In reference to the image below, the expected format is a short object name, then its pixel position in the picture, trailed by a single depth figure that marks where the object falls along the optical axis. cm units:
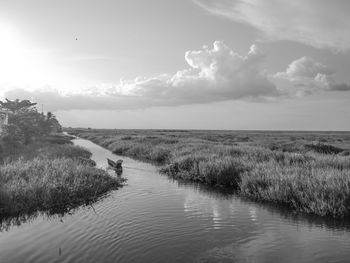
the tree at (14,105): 3524
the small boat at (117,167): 2375
